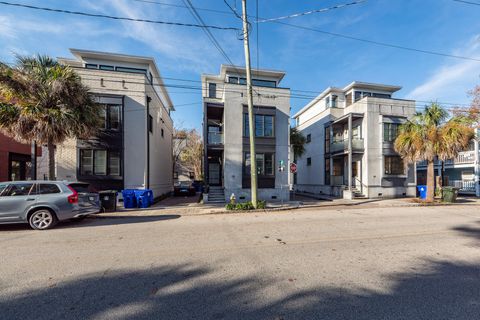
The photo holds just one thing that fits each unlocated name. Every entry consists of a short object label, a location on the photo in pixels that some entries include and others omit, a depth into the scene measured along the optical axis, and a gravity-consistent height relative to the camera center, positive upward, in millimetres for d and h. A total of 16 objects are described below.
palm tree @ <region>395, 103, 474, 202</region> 13656 +1723
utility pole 11674 +2078
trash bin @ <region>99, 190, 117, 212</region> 11578 -1751
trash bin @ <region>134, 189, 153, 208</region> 12836 -1780
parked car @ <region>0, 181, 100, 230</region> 7160 -1153
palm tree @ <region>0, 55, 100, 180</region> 9836 +2981
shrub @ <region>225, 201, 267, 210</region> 11680 -2073
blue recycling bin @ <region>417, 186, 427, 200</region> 16875 -1932
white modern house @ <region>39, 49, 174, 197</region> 14070 +1531
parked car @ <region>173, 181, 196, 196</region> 20578 -2142
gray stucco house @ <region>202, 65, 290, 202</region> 15781 +1826
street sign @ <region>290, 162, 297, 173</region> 13886 -73
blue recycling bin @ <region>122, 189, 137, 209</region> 12703 -1779
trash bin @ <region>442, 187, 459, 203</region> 14742 -1885
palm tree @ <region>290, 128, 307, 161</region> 23592 +2478
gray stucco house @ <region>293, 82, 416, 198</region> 18328 +1844
